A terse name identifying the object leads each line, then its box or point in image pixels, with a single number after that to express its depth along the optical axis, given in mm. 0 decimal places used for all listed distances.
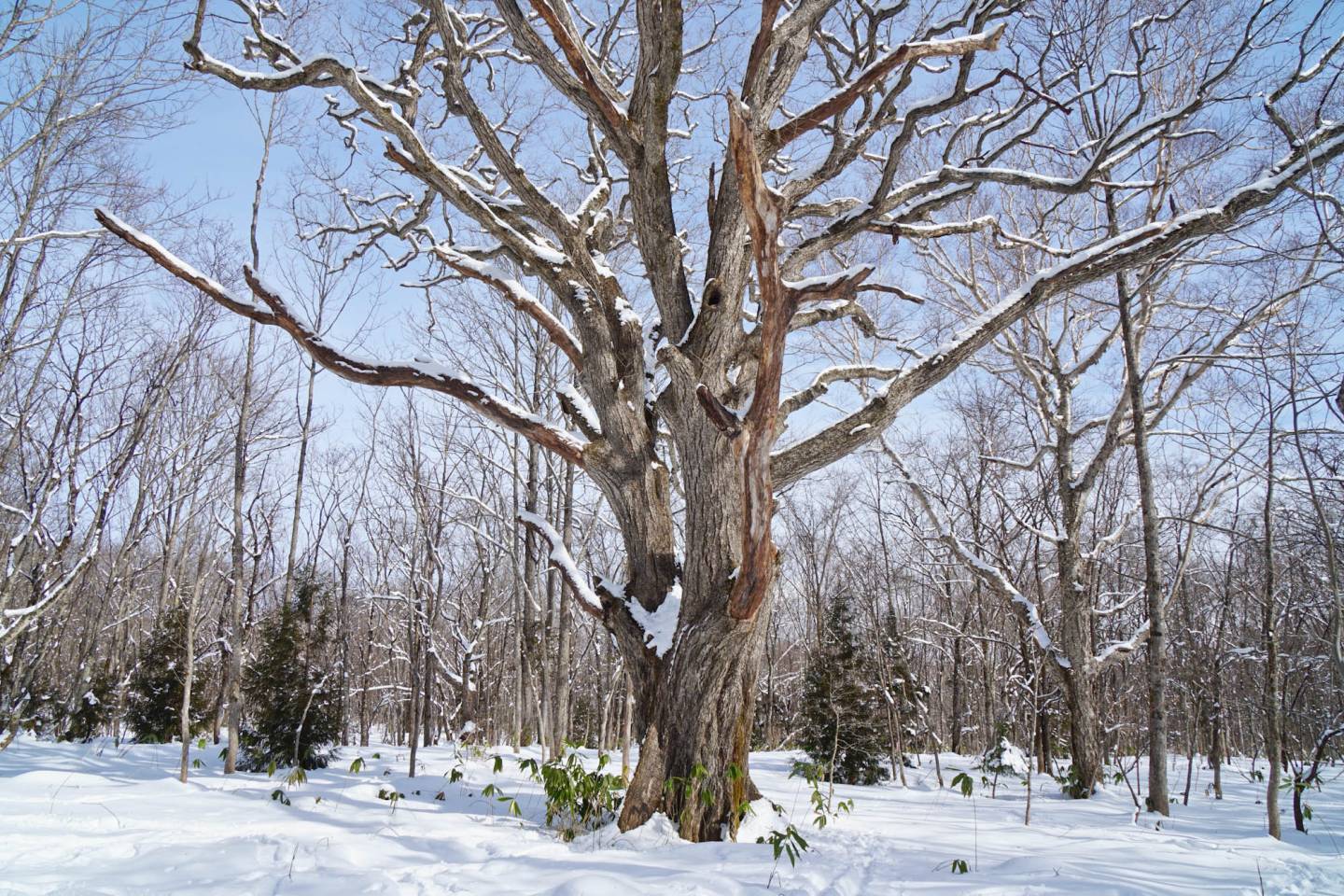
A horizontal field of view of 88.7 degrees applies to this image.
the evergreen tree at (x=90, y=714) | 12281
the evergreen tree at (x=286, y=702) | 9016
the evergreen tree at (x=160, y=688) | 11914
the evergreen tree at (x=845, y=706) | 11125
